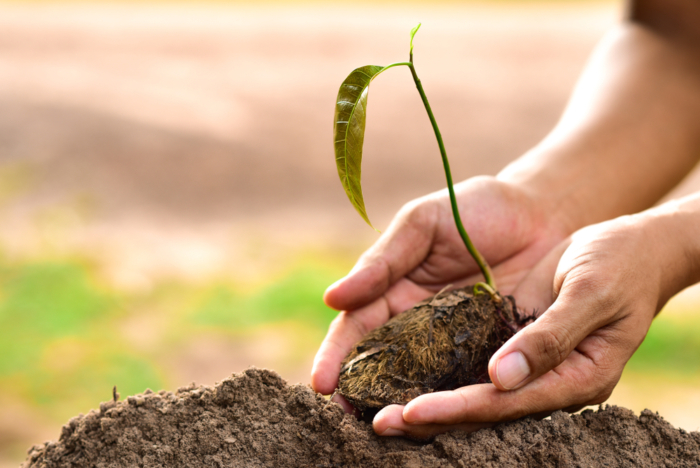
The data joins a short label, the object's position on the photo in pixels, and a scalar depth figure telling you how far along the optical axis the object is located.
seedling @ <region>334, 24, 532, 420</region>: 0.63
